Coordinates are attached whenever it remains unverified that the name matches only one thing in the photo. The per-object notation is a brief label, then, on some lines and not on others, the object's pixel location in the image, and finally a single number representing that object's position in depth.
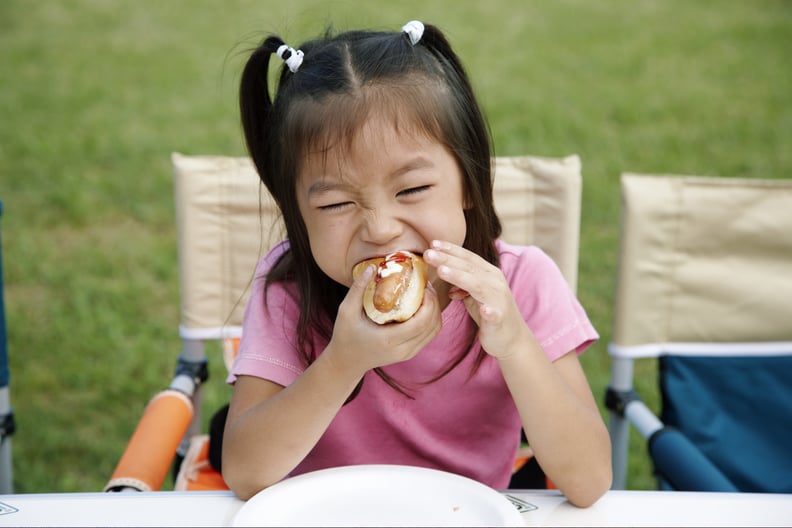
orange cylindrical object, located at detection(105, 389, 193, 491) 1.61
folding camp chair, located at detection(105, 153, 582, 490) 1.84
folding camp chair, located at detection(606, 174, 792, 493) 1.81
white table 1.44
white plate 1.43
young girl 1.50
